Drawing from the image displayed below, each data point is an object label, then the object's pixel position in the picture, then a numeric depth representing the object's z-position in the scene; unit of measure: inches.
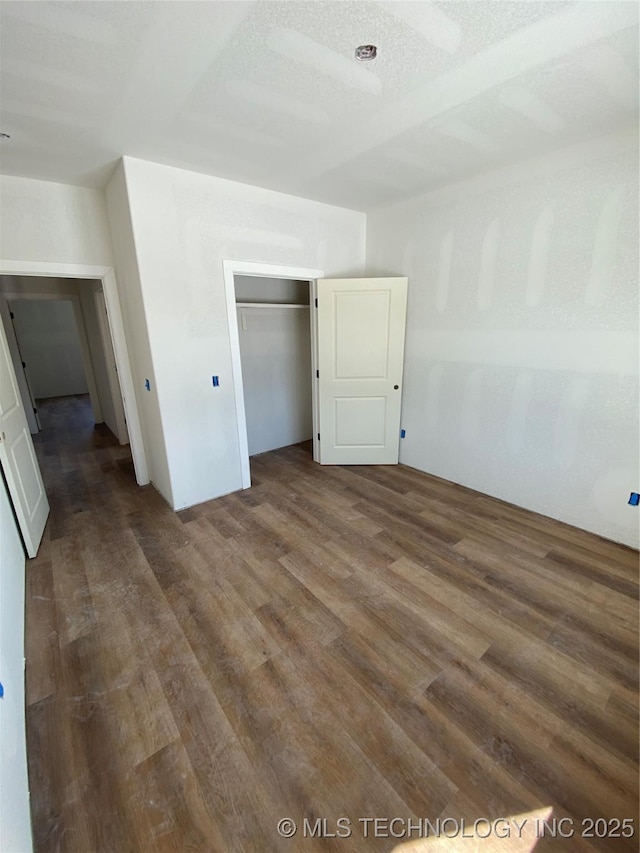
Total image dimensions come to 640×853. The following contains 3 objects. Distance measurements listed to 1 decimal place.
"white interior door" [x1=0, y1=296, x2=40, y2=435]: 195.6
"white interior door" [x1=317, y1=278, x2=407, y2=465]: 137.9
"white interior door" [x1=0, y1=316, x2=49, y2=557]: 93.0
